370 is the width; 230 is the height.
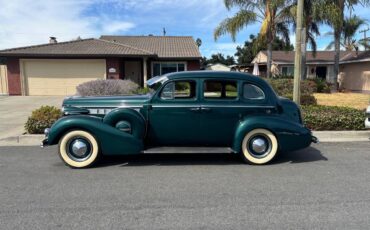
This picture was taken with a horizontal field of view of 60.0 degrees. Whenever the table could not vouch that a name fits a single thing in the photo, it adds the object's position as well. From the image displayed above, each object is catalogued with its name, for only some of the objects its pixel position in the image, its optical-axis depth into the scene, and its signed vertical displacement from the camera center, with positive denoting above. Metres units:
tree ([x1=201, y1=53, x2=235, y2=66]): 82.04 +8.10
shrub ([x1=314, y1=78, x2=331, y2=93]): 21.61 +0.15
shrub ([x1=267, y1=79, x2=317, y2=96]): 17.77 +0.24
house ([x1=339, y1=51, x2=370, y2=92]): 24.48 +1.46
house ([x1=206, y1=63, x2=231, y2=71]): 49.45 +3.58
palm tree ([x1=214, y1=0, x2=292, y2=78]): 20.38 +4.57
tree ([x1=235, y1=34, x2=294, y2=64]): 65.75 +7.96
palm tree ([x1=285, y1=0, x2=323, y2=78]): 19.45 +4.71
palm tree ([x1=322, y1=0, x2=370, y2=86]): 19.11 +4.68
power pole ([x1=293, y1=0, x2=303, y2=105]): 8.79 +0.99
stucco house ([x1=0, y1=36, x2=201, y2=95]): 20.45 +1.64
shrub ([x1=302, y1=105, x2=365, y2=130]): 8.26 -0.82
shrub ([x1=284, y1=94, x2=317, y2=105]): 11.52 -0.39
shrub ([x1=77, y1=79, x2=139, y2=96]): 13.12 +0.12
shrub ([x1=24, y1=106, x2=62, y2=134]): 7.90 -0.70
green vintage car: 5.64 -0.56
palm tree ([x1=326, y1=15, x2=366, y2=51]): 28.28 +5.69
